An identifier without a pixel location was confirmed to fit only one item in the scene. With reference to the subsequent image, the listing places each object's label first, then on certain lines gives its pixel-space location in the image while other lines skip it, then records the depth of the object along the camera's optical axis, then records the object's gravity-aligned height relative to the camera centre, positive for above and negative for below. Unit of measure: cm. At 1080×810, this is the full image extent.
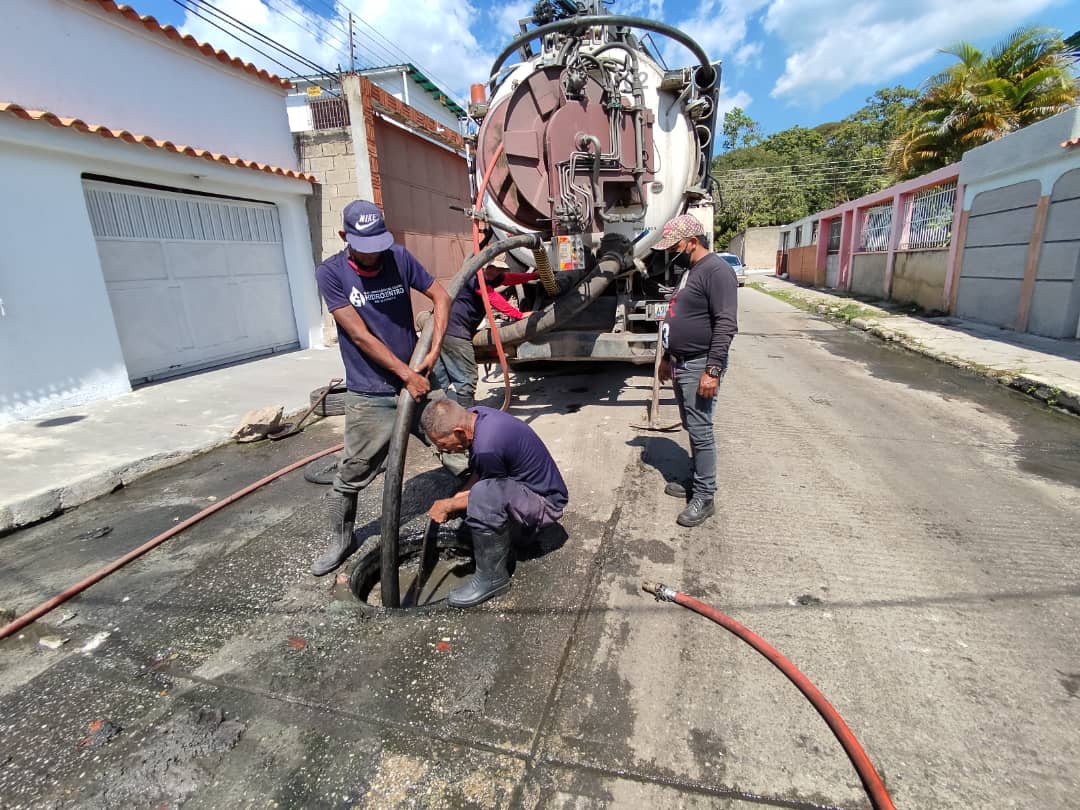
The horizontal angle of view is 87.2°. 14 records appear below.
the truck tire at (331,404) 578 -129
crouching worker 254 -102
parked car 2079 -46
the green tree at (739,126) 5041 +1147
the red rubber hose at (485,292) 421 -18
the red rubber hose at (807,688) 165 -149
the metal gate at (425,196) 999 +144
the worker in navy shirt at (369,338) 277 -33
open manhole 284 -160
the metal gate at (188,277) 666 +3
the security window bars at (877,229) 1499 +62
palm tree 1268 +349
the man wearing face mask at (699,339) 314 -44
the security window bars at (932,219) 1170 +67
